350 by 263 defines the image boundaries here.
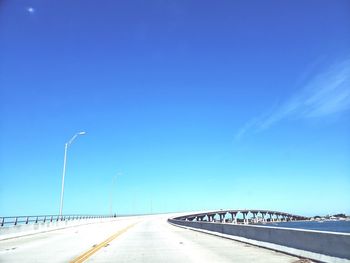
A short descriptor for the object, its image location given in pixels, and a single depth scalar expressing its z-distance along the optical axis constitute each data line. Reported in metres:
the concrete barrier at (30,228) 24.64
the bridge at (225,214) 145.61
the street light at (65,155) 44.00
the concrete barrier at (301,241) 10.57
